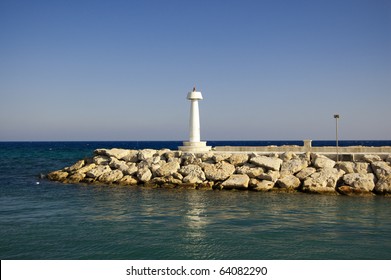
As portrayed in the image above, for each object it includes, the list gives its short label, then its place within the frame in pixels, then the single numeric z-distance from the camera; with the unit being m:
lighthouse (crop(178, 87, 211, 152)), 25.62
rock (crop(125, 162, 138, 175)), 22.63
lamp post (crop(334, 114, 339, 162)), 22.52
